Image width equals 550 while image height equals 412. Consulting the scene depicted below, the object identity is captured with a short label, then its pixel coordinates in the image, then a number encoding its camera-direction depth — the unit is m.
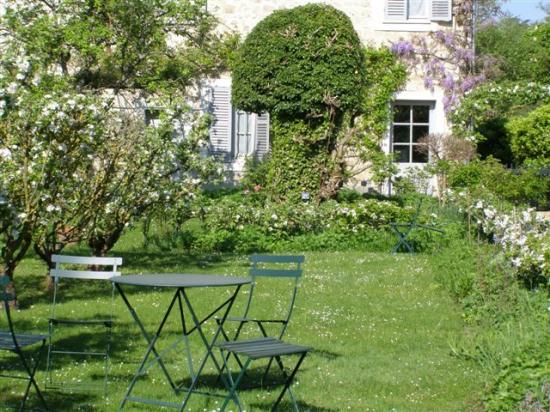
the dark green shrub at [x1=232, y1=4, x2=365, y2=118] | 17.62
